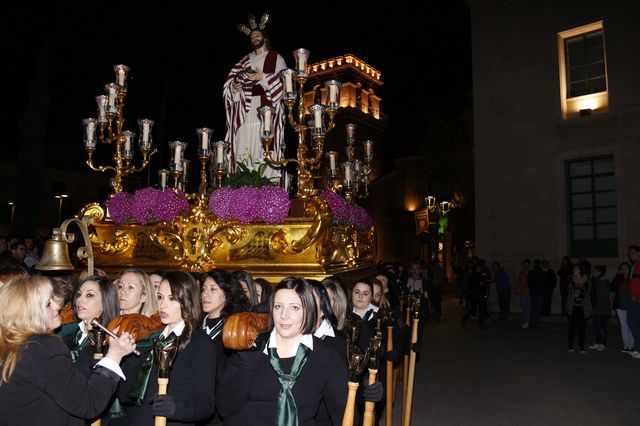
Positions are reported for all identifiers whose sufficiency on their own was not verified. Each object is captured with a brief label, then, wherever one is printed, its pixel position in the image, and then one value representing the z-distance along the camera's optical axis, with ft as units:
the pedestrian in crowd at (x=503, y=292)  48.42
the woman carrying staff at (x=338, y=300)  15.33
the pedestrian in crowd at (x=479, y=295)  45.65
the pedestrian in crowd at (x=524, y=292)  45.93
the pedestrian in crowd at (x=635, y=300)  29.94
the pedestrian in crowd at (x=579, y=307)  32.22
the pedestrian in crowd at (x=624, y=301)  31.68
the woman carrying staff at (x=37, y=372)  8.00
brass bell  15.47
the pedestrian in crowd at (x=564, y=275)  47.73
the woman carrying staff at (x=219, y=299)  12.89
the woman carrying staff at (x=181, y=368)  9.41
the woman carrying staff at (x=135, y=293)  13.80
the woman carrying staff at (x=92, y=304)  12.69
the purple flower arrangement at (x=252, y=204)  21.15
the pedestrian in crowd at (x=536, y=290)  43.96
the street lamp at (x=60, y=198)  100.08
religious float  21.13
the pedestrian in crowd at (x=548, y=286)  47.01
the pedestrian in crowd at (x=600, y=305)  33.35
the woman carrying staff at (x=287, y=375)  9.42
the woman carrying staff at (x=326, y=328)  11.33
